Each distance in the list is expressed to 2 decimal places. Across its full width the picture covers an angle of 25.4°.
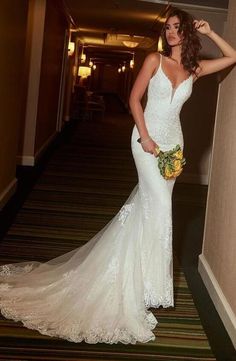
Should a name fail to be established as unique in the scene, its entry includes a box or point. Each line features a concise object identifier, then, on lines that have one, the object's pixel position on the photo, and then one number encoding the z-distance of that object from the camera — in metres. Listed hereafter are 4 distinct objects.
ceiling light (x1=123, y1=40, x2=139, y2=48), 14.95
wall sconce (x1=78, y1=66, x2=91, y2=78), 19.94
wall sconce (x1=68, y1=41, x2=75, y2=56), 13.43
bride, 2.95
